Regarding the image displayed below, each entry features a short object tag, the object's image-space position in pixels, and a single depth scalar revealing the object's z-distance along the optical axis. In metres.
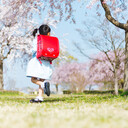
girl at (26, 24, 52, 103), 6.55
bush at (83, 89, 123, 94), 28.43
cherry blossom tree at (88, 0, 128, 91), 10.57
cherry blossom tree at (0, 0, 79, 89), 23.54
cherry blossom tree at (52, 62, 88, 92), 48.22
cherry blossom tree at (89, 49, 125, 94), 35.47
